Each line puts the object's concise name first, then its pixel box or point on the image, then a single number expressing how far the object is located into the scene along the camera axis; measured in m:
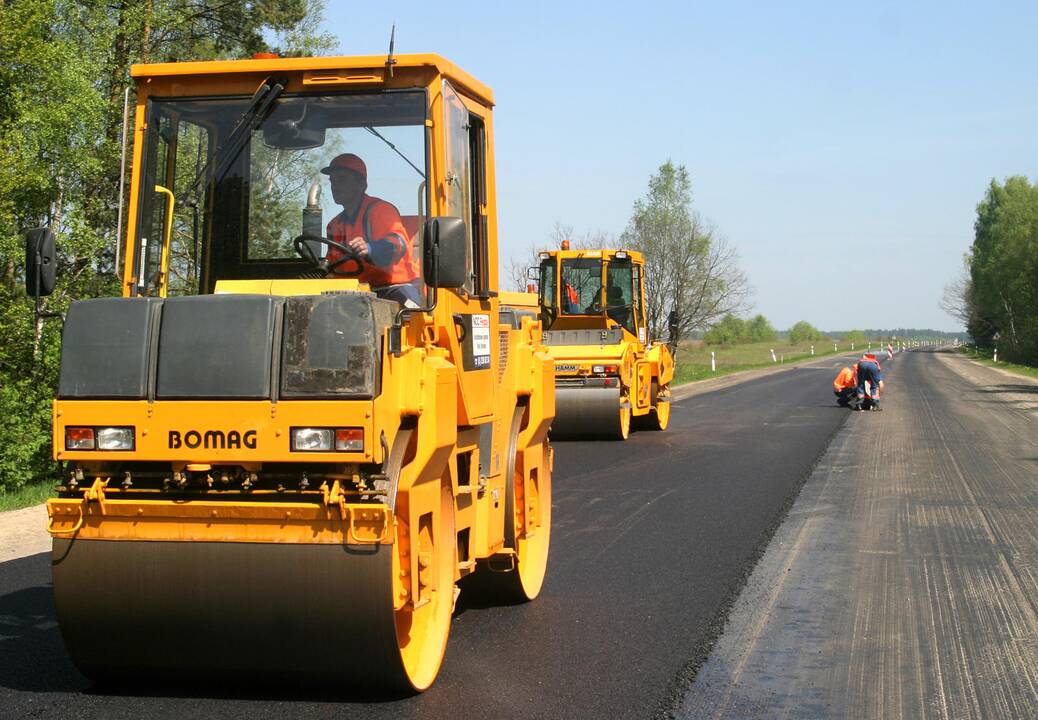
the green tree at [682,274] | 50.38
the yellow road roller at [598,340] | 18.53
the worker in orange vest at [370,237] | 5.60
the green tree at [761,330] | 126.54
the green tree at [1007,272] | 71.19
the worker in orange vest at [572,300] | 19.67
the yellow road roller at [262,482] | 4.56
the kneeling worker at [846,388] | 27.20
